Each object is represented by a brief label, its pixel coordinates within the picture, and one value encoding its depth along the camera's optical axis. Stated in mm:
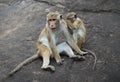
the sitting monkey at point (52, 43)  10482
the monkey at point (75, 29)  11390
